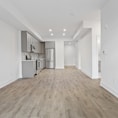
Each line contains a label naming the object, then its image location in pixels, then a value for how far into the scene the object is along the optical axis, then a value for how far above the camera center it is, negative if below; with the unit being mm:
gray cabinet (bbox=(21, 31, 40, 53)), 4840 +813
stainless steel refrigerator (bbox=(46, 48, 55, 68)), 8417 -80
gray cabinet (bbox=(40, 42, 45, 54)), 8398 +888
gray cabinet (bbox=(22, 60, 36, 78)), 4921 -562
